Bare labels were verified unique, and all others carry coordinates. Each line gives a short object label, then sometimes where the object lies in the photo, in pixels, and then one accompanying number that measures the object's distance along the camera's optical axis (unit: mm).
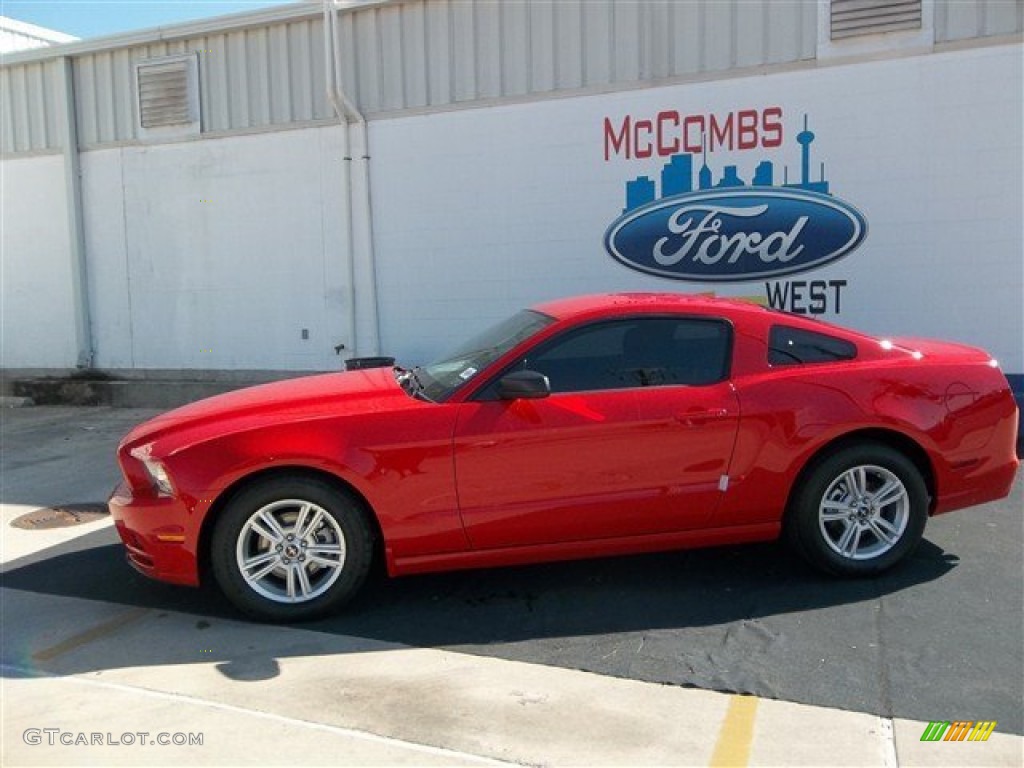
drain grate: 6203
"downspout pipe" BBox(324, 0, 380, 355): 9977
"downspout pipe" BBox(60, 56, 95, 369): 11555
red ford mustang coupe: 4195
